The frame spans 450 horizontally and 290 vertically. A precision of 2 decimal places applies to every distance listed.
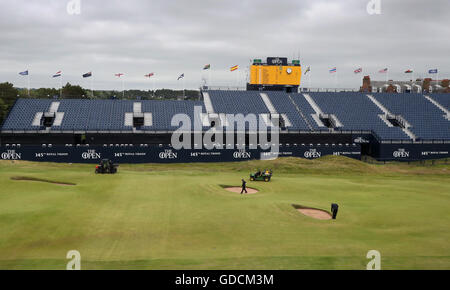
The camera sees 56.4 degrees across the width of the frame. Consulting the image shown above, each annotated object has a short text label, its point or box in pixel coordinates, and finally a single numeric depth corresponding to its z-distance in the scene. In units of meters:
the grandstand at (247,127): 64.06
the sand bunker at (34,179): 42.74
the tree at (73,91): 123.43
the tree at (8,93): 114.12
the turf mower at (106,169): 49.44
